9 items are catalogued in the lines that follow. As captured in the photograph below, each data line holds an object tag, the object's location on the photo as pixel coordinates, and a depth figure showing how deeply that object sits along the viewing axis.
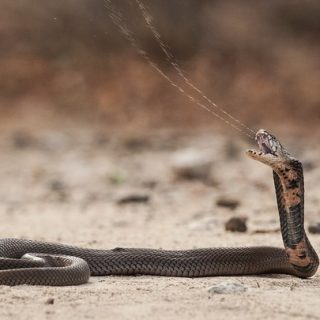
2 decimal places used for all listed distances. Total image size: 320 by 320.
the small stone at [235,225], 11.98
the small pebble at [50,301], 6.86
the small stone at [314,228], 11.66
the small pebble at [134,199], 15.73
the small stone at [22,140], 23.11
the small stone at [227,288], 7.24
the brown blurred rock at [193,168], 17.92
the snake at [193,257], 7.80
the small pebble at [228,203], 14.91
